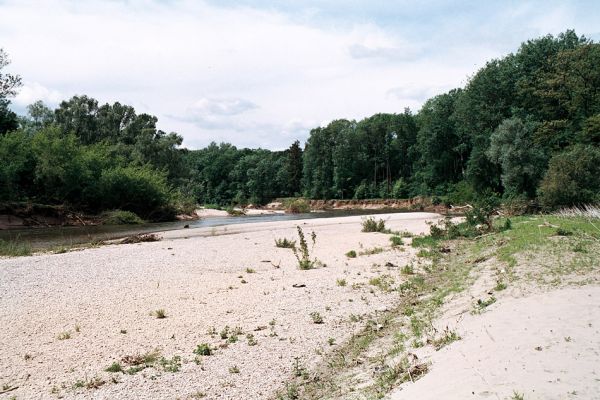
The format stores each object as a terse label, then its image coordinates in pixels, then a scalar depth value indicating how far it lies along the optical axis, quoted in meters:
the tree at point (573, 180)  36.25
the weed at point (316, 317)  10.15
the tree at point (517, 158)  50.28
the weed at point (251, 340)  8.68
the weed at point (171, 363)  7.44
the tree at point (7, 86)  51.47
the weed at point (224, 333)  9.02
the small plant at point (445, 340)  7.12
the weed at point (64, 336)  8.80
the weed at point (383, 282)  13.30
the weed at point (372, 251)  20.22
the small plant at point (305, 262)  16.66
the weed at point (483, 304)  8.66
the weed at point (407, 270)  15.39
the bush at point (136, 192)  48.59
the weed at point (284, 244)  23.05
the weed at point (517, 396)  4.46
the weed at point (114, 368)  7.35
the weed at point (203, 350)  8.14
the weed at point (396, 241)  22.75
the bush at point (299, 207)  85.56
